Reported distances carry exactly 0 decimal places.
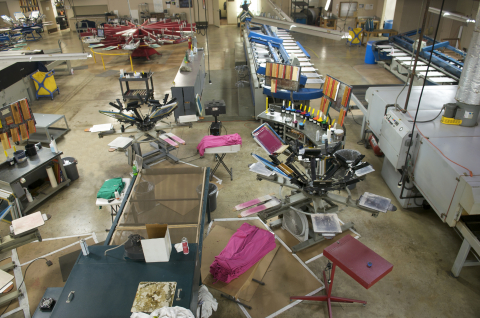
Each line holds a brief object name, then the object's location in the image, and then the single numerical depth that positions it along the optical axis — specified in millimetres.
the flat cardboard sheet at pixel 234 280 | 4320
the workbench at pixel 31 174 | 5684
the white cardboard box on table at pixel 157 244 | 3080
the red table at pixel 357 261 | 3498
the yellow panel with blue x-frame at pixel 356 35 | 16578
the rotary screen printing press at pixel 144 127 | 6406
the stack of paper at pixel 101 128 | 6500
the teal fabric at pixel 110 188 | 5012
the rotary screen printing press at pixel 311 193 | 4336
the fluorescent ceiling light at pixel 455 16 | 6095
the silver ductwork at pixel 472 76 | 4726
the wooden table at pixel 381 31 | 16266
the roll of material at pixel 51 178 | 6327
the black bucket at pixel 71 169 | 6742
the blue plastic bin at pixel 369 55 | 13205
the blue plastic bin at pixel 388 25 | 17814
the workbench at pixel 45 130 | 8005
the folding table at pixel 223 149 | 6484
